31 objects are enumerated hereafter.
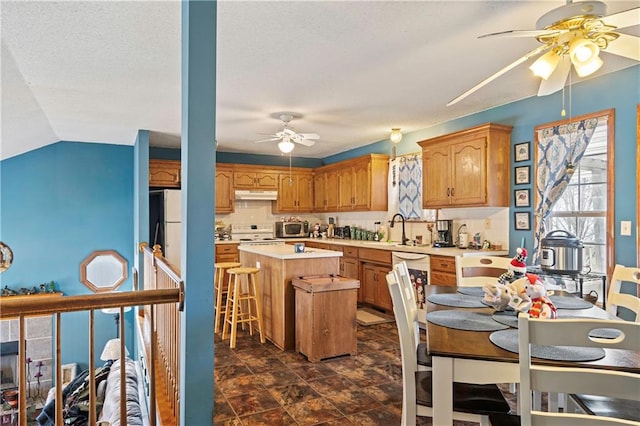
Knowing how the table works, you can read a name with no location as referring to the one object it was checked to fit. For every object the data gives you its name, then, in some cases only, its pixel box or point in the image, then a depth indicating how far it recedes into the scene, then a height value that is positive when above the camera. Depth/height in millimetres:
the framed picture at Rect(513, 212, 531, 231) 4043 -82
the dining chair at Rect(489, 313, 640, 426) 1177 -492
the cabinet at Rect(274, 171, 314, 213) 7348 +423
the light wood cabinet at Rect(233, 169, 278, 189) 6901 +650
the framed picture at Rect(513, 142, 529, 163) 4070 +655
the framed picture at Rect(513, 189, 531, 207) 4062 +171
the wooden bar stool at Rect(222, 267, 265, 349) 3975 -936
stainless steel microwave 7398 -299
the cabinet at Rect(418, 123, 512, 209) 4137 +524
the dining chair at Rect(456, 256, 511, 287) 2987 -397
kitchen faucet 5654 -175
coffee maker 4907 -251
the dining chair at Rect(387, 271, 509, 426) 1740 -862
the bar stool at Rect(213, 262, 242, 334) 4332 -764
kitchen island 3881 -673
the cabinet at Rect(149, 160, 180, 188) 6180 +675
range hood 6879 +360
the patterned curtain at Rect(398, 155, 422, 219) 5523 +407
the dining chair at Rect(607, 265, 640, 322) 2278 -485
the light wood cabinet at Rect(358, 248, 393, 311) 5168 -882
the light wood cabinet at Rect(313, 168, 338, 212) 7016 +445
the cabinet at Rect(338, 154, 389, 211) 6070 +508
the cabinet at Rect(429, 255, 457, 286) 4199 -625
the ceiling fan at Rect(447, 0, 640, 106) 1856 +920
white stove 6742 -344
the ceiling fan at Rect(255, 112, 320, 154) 4562 +943
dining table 1459 -573
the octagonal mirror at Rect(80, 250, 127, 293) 6035 -878
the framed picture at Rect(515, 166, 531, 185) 4067 +415
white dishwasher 4534 -693
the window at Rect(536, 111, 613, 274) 3354 +119
